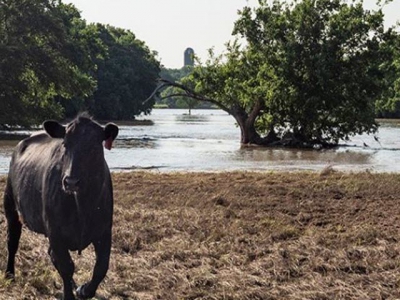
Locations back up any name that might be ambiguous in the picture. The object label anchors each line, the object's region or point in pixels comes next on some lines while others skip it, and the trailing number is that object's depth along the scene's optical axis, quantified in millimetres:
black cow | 5867
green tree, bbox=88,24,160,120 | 80938
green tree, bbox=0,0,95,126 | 40469
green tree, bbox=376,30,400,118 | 35094
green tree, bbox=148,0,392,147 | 34656
